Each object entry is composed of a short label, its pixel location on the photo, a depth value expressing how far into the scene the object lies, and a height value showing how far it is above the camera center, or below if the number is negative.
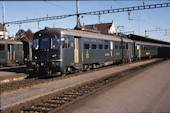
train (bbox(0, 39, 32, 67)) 20.66 +0.33
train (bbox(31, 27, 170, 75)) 12.30 +0.29
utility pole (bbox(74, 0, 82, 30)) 23.00 +4.58
